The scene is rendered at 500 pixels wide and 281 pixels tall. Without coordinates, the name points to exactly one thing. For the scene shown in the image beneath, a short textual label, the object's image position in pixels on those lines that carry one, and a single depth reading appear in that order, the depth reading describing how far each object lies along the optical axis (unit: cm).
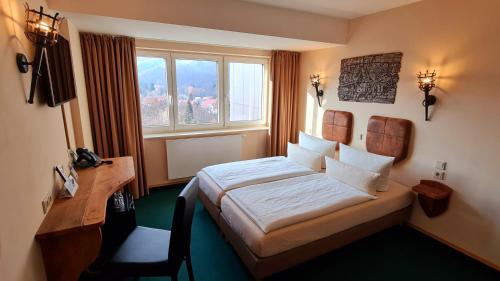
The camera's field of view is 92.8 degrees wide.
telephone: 233
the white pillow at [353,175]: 247
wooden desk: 136
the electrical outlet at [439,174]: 247
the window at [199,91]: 352
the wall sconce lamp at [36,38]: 132
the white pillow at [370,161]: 257
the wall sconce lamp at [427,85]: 241
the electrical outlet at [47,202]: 143
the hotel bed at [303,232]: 183
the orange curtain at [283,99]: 411
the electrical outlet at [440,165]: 245
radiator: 361
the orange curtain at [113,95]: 288
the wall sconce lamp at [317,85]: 383
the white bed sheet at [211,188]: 250
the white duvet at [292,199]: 198
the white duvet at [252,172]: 267
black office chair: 148
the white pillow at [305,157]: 318
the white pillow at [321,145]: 329
